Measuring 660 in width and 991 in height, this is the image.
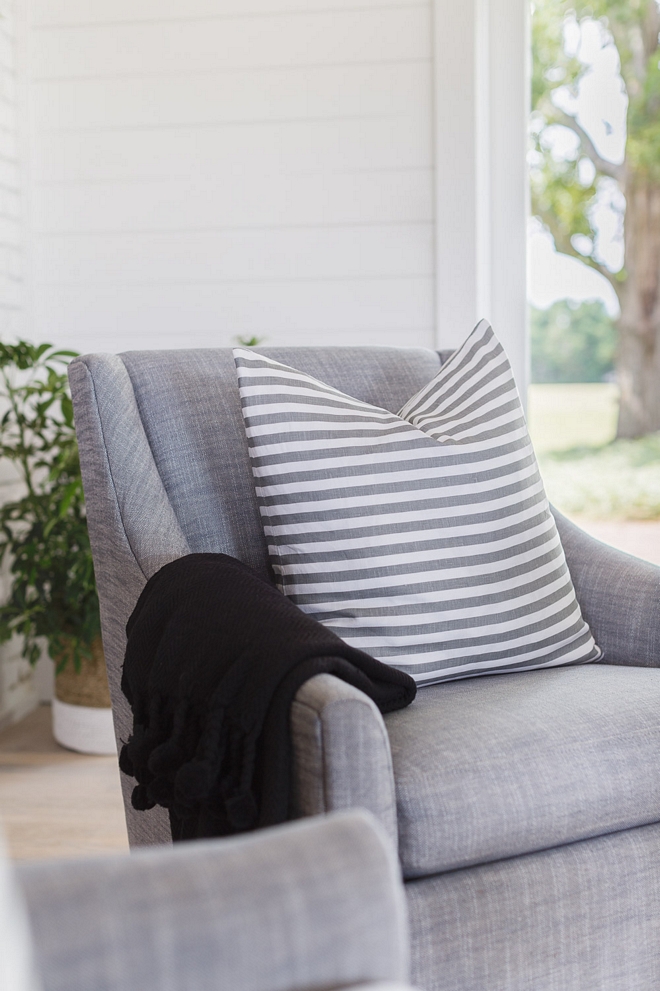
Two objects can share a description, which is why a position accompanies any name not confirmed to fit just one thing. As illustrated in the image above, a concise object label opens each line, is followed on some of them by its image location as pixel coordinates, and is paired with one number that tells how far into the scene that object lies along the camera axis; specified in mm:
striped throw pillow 1179
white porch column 2451
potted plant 2271
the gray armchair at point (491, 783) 900
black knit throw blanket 884
